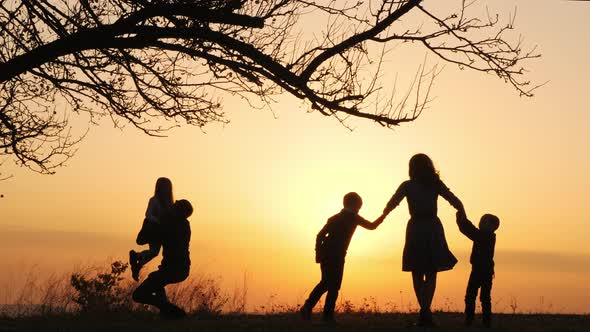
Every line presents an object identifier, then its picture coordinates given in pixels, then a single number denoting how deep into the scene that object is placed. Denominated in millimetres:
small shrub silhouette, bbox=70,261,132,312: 14773
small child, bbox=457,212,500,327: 12117
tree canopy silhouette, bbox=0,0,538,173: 12203
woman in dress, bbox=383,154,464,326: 11625
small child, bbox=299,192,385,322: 12539
